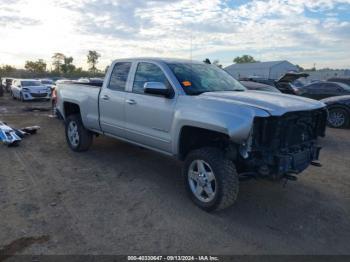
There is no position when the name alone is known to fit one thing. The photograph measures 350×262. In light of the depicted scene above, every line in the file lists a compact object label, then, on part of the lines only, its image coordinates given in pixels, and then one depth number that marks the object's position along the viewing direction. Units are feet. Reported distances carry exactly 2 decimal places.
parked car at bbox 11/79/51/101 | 64.49
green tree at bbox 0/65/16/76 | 245.86
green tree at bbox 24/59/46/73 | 282.77
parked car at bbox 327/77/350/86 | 66.07
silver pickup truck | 12.65
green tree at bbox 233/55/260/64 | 373.20
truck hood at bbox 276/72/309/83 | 36.79
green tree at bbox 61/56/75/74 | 282.81
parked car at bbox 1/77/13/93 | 93.56
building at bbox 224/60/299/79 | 223.10
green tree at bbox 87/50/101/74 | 292.20
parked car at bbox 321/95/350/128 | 35.09
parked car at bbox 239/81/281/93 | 30.86
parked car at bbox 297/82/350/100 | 49.66
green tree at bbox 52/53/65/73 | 289.33
